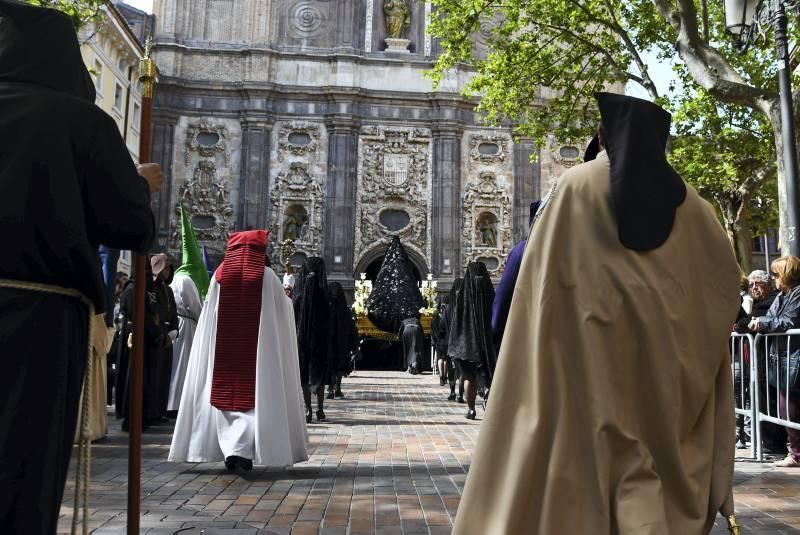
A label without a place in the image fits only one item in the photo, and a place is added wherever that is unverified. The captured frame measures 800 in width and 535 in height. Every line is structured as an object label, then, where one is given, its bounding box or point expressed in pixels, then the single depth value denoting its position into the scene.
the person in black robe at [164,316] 9.71
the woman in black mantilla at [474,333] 11.18
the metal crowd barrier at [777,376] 6.83
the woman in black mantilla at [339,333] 11.64
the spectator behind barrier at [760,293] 8.06
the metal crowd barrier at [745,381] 7.43
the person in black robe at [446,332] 13.30
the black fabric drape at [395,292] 20.08
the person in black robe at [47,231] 2.53
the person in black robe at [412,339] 19.81
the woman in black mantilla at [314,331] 10.85
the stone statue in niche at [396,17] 35.81
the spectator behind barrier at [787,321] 6.91
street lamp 9.55
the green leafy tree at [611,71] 17.05
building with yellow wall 29.06
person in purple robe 4.32
